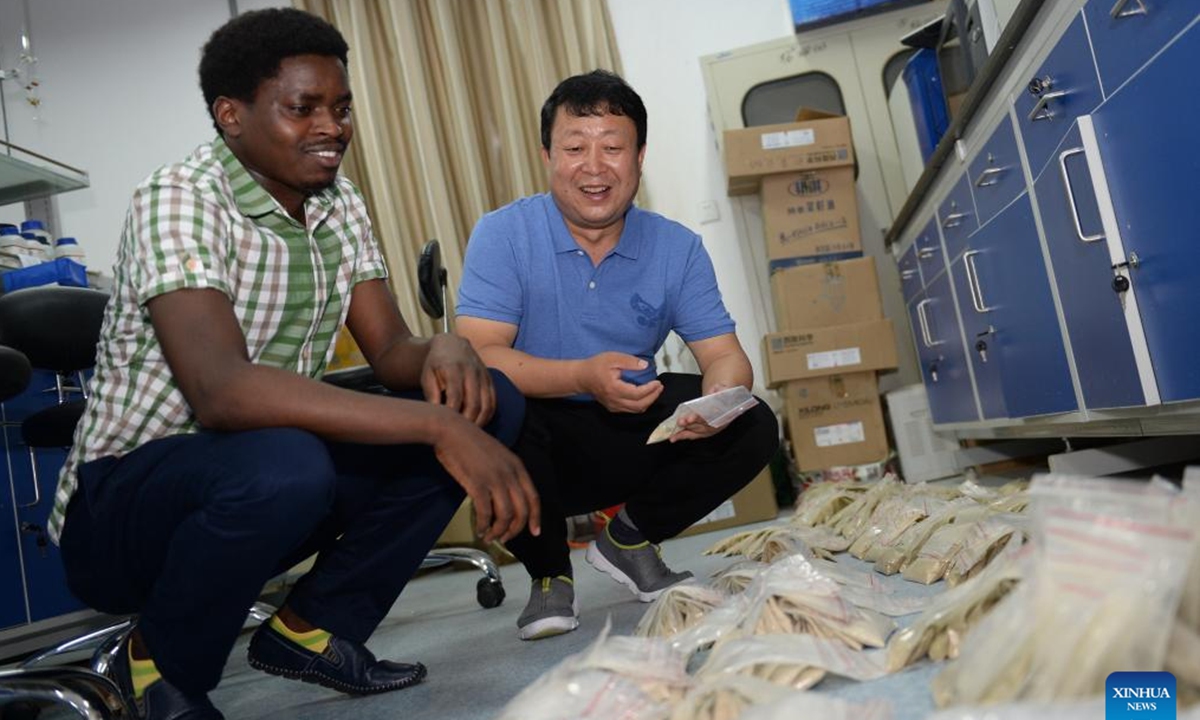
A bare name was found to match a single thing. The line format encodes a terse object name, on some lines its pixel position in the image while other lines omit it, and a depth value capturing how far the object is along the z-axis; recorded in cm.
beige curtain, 401
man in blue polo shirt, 173
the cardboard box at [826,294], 351
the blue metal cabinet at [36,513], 217
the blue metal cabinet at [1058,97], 155
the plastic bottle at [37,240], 287
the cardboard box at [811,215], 362
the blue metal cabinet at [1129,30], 125
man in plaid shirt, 108
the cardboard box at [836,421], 345
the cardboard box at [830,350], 340
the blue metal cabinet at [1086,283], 162
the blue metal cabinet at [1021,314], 199
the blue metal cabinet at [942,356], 281
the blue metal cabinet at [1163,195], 128
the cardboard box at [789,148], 356
